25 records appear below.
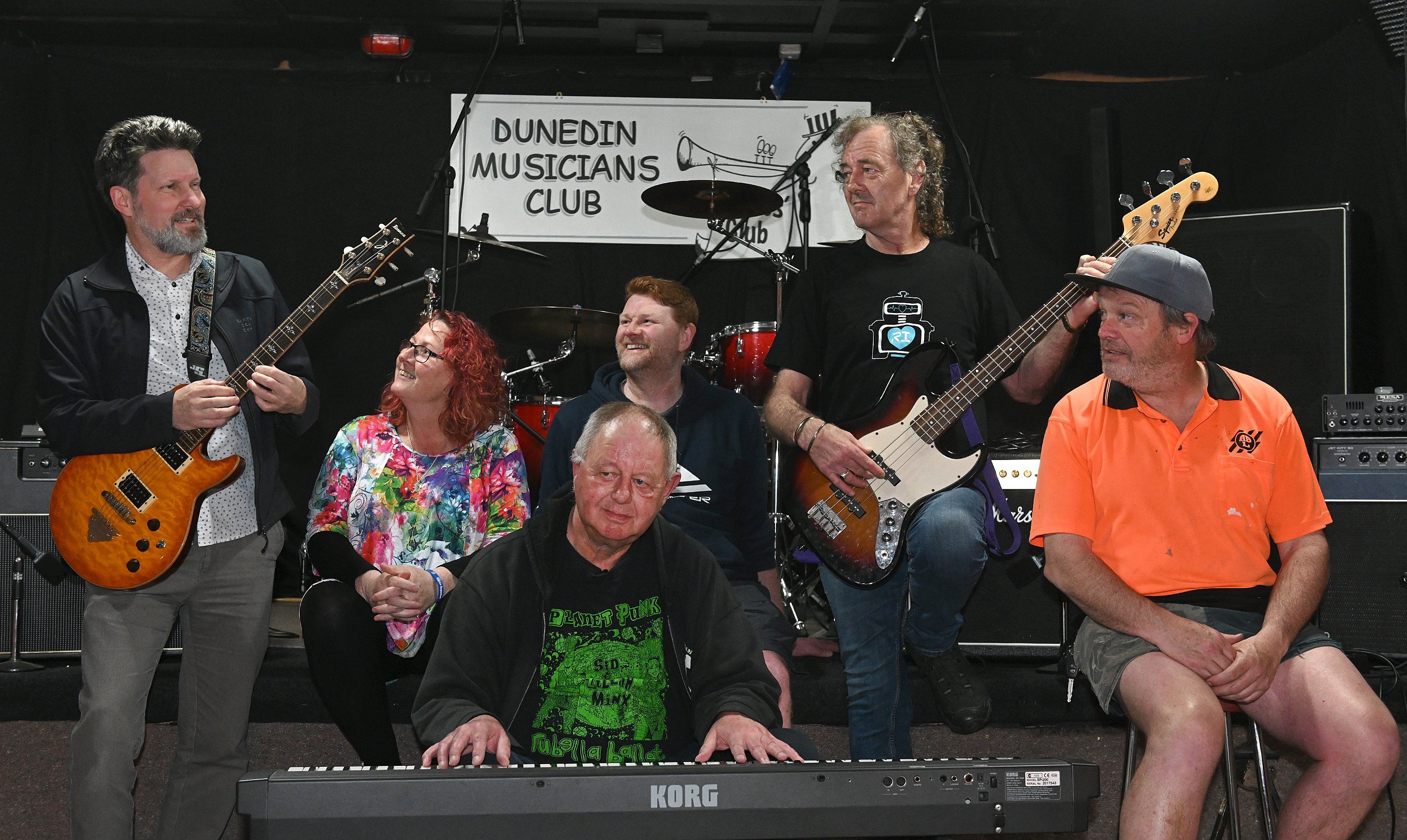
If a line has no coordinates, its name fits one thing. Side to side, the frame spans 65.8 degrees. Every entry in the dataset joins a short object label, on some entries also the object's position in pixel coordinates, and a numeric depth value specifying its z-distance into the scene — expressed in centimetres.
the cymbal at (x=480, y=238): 488
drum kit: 444
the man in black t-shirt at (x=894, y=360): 300
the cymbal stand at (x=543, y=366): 449
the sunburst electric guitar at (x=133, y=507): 284
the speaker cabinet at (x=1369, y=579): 336
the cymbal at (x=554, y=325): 462
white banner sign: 530
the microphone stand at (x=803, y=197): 475
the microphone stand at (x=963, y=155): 475
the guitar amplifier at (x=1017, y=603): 362
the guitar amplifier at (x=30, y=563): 356
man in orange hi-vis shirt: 243
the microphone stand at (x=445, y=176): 409
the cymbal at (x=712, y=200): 454
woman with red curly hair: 289
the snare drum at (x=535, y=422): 455
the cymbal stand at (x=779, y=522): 381
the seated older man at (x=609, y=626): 232
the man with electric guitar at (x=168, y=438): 283
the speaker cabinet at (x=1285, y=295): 394
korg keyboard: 161
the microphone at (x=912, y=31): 512
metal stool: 241
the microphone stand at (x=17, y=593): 346
